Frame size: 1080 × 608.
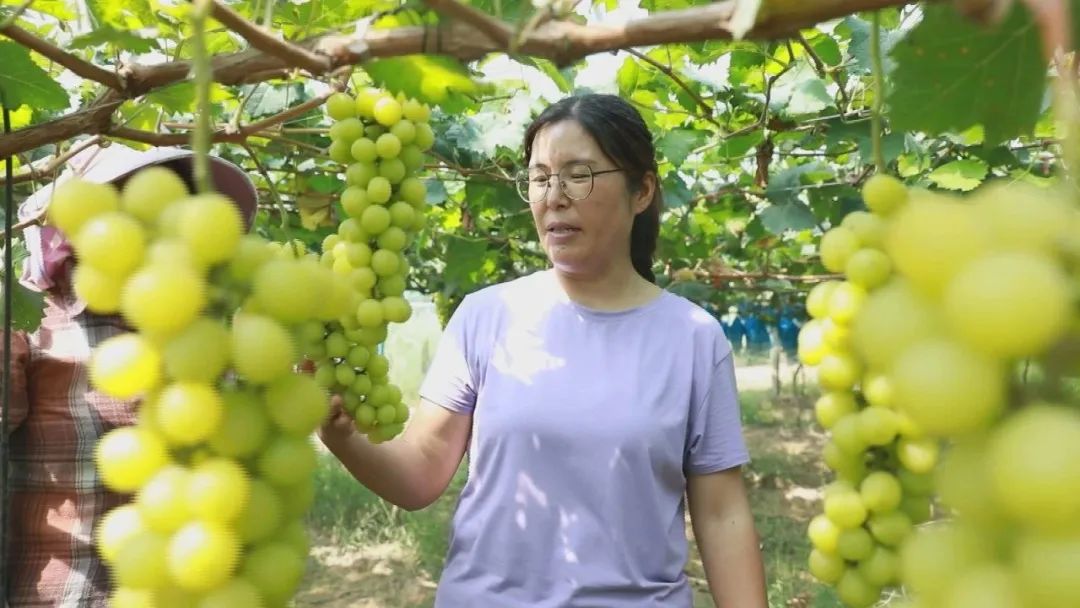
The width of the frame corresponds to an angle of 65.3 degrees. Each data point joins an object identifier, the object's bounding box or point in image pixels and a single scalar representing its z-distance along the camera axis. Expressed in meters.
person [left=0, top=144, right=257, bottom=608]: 1.76
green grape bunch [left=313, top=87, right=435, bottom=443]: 1.45
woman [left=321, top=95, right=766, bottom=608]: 1.61
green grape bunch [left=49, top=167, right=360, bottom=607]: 0.54
